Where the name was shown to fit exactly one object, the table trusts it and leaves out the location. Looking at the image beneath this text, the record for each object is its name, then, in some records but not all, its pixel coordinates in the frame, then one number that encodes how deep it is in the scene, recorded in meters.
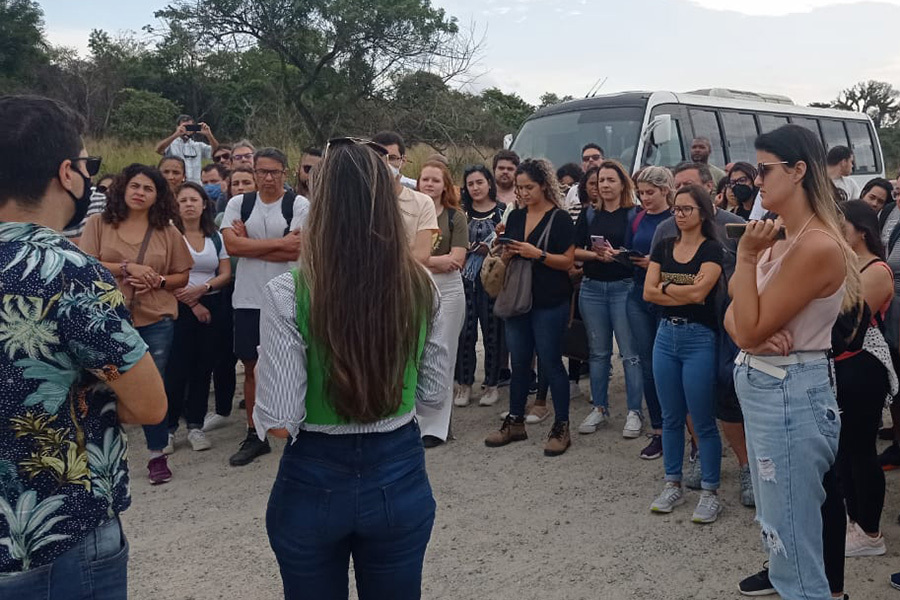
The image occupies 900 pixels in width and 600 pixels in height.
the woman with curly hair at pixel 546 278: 5.43
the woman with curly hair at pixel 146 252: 5.05
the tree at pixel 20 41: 24.81
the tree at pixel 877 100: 32.62
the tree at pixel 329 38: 20.86
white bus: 10.09
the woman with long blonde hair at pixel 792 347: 2.55
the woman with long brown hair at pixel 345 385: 2.04
